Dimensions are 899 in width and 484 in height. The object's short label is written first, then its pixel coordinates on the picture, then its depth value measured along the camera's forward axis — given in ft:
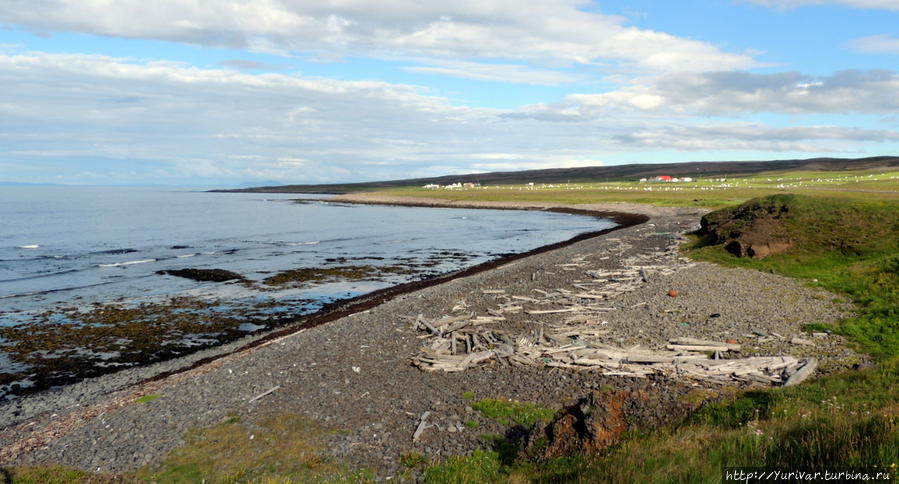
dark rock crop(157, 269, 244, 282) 131.23
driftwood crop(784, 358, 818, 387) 46.34
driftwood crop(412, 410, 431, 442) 39.83
